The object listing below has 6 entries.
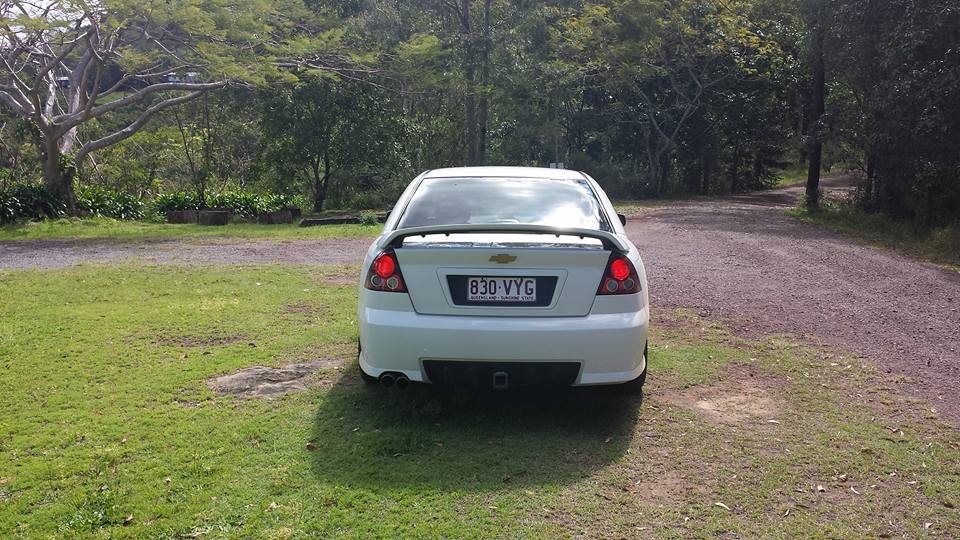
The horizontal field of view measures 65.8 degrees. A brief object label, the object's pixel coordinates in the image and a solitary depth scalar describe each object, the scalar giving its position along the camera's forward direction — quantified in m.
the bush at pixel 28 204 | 16.70
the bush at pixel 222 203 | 20.45
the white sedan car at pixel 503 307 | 3.92
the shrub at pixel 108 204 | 18.67
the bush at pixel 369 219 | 16.95
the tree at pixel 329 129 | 22.73
